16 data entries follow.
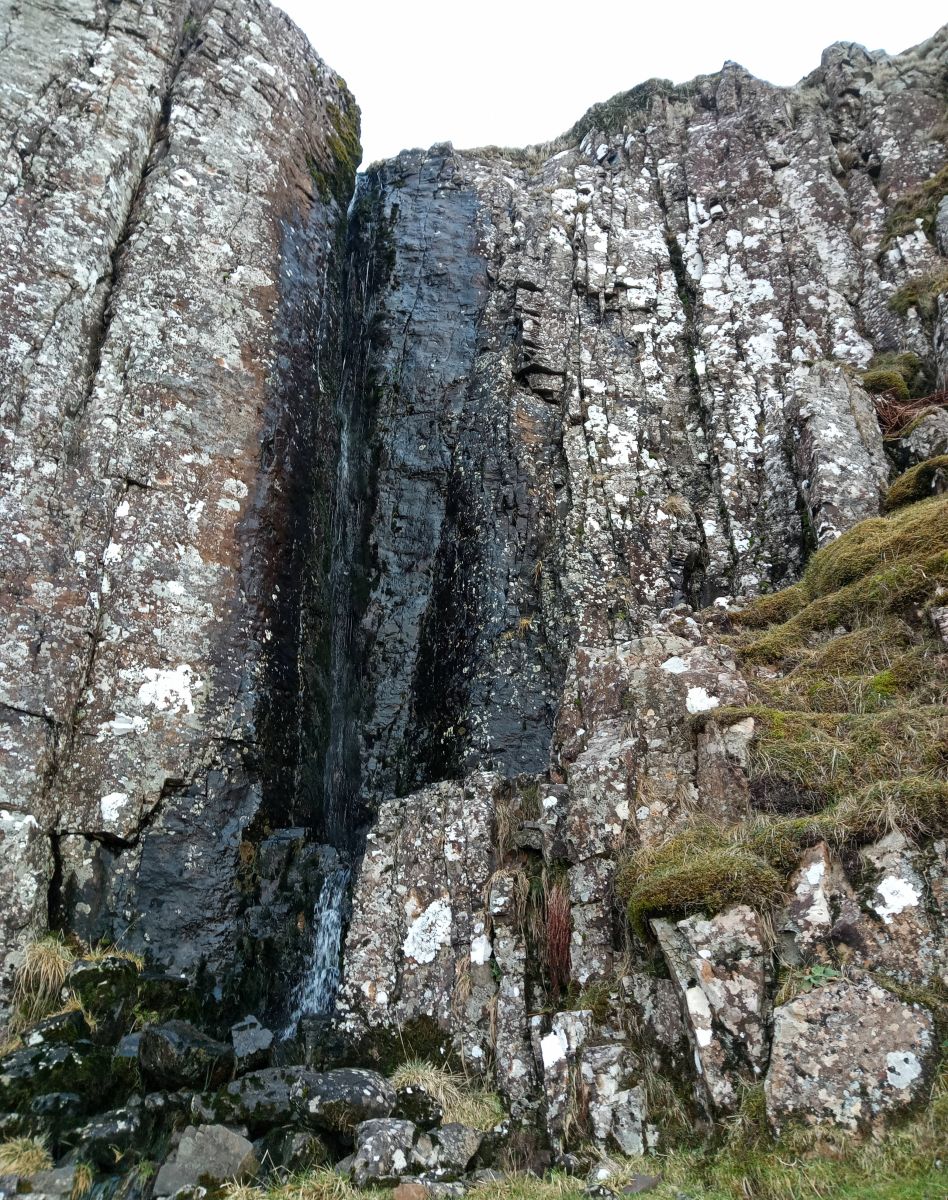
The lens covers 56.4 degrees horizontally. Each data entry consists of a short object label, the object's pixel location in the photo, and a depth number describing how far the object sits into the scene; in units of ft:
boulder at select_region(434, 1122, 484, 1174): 21.29
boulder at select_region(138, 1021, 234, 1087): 23.66
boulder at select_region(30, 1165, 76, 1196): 19.80
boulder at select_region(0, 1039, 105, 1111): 23.24
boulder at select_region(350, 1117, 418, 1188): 20.21
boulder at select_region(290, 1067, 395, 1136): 22.38
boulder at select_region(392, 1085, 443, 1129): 23.25
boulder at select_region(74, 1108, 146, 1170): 21.26
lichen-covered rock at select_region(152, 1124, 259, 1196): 20.10
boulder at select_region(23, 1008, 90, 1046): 24.98
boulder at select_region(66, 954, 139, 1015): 27.63
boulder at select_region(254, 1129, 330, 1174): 20.83
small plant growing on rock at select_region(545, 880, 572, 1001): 25.33
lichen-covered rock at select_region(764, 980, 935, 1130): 17.01
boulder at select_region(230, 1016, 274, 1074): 25.09
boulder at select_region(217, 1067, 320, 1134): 22.33
